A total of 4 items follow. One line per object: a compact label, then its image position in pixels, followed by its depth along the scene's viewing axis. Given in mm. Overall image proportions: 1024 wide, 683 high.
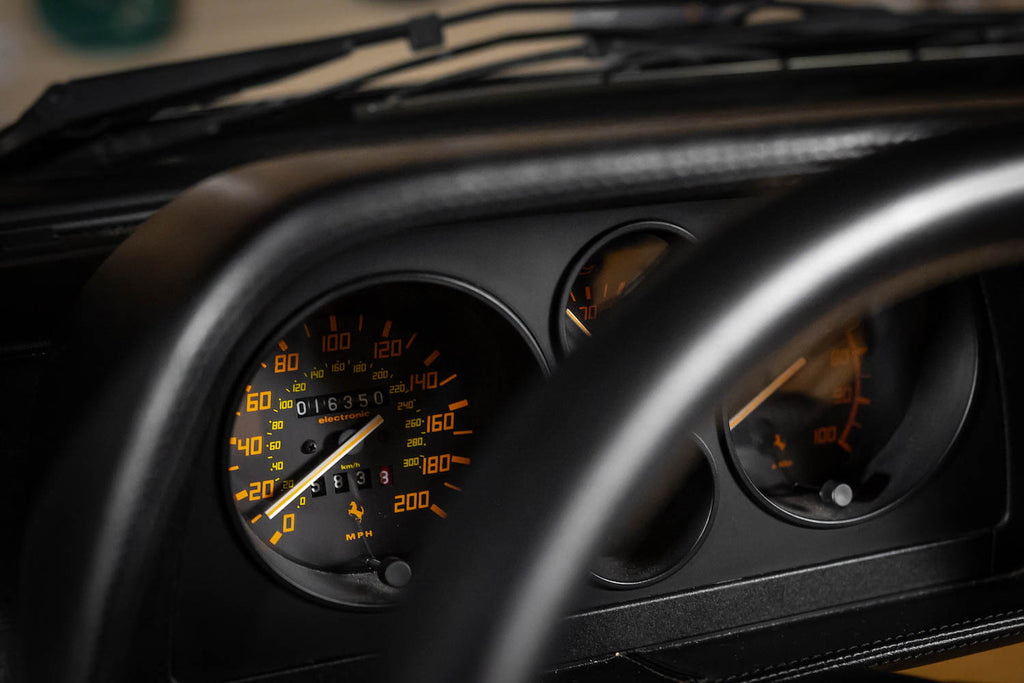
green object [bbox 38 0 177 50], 1192
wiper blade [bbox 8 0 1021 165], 783
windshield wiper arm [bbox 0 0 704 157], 778
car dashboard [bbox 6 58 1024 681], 667
